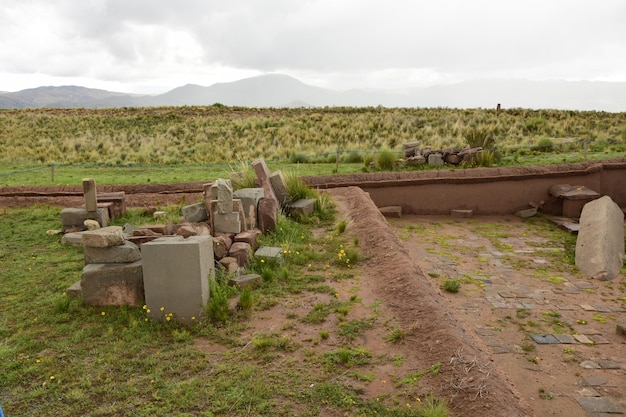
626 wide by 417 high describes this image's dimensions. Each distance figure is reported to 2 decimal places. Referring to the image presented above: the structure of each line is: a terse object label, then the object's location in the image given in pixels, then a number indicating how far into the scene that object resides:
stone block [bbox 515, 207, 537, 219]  14.04
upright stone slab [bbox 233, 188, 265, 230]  9.03
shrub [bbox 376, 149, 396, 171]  16.73
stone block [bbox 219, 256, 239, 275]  7.29
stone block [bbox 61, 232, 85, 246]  9.35
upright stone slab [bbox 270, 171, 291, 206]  10.82
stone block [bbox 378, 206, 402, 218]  13.74
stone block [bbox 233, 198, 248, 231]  8.47
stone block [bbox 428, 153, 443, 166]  16.70
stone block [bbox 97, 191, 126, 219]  10.98
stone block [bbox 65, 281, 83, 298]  6.75
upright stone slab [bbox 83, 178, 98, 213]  9.86
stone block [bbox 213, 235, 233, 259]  7.51
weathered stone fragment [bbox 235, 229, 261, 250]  8.15
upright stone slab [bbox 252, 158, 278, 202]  10.34
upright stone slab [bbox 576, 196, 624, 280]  9.68
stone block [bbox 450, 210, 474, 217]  13.95
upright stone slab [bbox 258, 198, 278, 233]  9.31
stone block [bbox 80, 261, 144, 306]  6.48
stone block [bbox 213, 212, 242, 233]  8.28
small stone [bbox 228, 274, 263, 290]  6.95
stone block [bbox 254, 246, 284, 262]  7.79
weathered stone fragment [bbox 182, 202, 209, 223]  8.88
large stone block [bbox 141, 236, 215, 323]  6.09
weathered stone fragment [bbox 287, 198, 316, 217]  10.49
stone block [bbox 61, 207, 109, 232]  10.08
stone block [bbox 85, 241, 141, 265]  6.57
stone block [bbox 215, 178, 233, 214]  8.15
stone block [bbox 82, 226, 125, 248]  6.40
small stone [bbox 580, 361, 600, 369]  6.25
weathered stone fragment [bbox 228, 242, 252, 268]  7.59
